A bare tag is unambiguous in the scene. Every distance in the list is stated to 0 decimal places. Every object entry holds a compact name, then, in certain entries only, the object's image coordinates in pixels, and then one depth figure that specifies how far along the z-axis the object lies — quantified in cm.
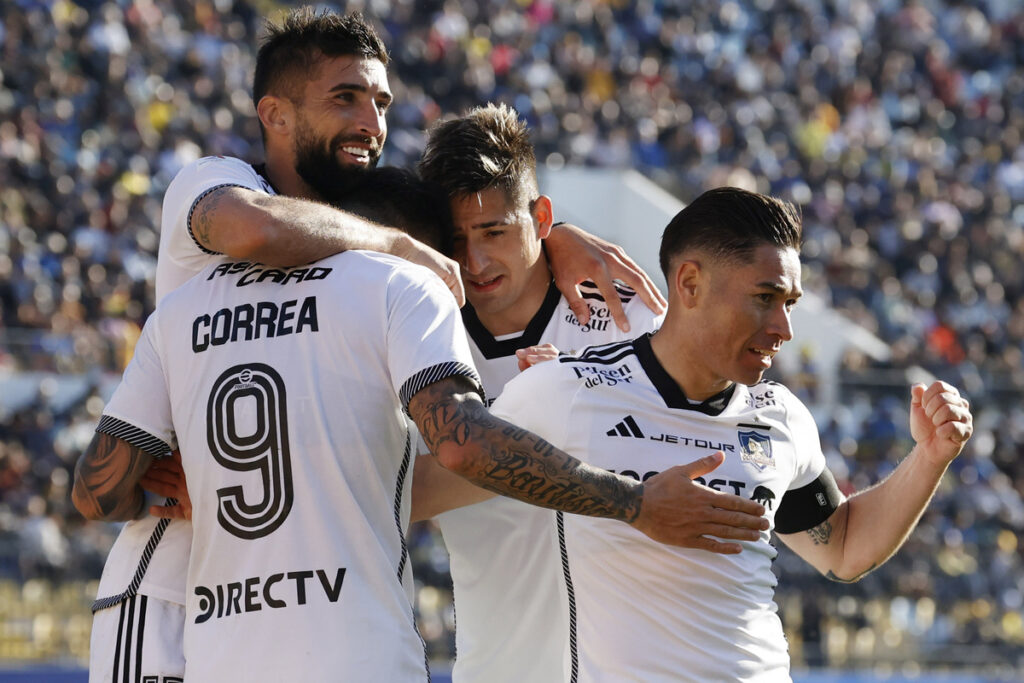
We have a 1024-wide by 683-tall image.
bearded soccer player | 754
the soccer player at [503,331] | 913
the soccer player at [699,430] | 754
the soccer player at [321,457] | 682
